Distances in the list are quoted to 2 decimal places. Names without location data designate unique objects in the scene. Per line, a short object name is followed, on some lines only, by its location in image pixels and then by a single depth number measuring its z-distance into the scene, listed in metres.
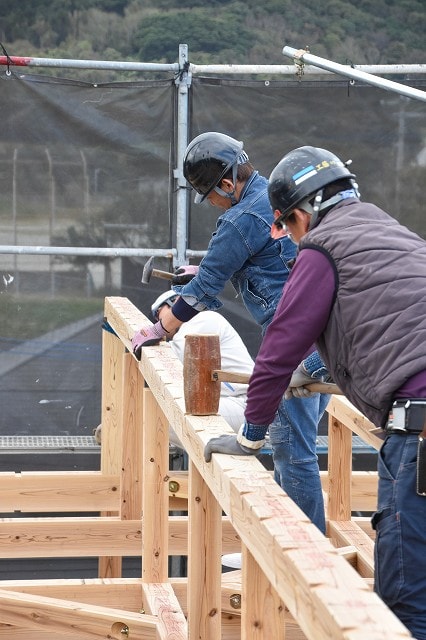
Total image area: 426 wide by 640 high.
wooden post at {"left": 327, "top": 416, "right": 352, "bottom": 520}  11.09
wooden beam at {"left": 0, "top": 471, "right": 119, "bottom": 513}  12.42
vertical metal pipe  14.12
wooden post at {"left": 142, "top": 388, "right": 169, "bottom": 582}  9.05
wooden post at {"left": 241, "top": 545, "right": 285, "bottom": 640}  5.37
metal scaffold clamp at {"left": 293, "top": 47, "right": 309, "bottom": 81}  12.76
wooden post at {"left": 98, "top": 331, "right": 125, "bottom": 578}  12.61
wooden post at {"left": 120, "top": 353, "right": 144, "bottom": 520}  11.61
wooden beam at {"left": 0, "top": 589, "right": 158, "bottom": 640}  8.42
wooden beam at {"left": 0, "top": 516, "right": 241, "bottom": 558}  11.33
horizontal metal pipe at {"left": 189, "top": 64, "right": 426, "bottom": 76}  13.88
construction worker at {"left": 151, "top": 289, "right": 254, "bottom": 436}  12.07
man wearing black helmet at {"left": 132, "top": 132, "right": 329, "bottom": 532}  8.75
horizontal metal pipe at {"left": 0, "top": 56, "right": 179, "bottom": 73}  13.68
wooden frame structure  4.34
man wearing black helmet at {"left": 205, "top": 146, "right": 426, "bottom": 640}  5.67
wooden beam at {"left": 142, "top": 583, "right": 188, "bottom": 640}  8.15
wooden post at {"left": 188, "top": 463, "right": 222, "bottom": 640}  6.95
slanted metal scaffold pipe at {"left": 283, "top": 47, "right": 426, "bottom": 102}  11.16
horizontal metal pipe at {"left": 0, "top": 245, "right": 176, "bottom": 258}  13.98
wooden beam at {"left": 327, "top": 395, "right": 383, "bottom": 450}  9.05
